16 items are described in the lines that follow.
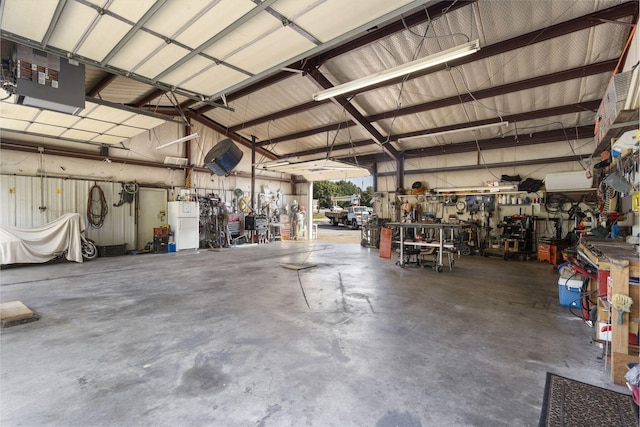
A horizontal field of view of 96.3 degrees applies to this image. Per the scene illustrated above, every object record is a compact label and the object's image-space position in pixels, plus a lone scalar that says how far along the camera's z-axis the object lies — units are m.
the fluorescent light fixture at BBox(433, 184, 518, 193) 8.39
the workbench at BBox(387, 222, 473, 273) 6.29
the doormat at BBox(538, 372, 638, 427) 1.84
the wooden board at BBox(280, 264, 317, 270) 6.69
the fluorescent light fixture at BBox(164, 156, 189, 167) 9.88
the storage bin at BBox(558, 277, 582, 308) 3.96
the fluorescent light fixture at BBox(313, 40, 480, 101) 3.54
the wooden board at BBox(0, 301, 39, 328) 3.34
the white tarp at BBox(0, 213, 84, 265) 6.55
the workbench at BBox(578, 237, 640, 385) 2.24
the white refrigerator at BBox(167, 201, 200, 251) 9.72
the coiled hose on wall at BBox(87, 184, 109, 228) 8.47
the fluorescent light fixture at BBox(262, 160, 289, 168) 9.86
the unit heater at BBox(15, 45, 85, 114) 3.63
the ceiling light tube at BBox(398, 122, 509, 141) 6.44
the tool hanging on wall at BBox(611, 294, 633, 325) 2.21
